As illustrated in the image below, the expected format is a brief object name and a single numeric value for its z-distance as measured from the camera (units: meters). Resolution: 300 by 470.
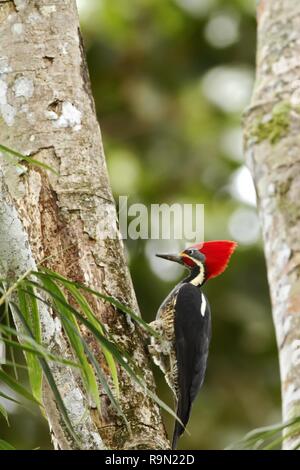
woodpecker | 7.83
